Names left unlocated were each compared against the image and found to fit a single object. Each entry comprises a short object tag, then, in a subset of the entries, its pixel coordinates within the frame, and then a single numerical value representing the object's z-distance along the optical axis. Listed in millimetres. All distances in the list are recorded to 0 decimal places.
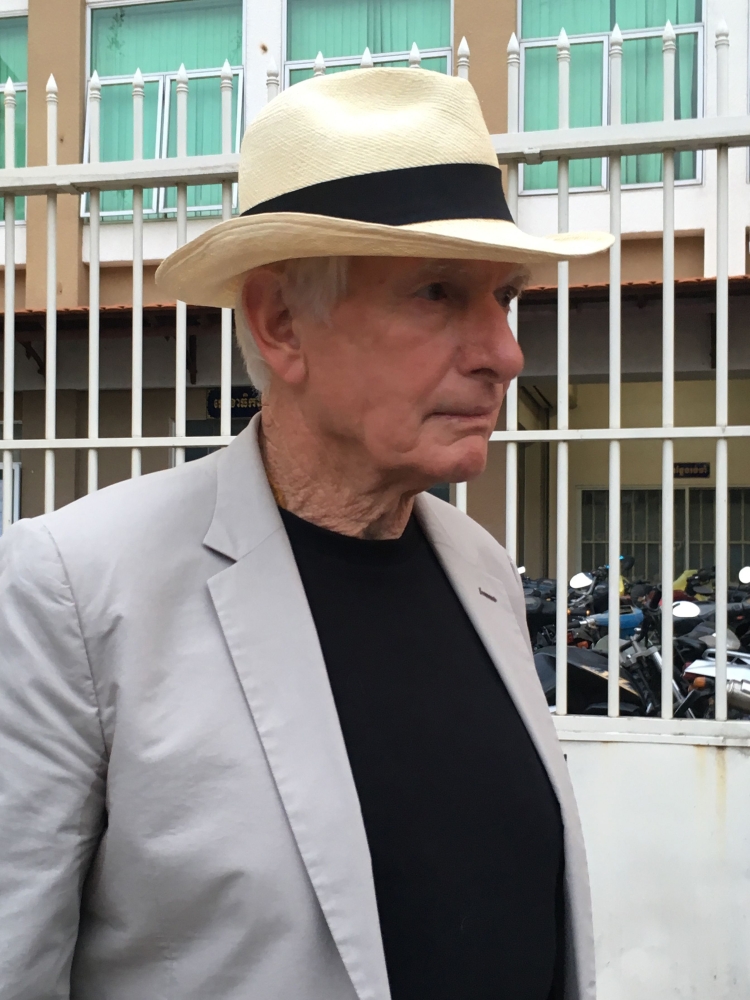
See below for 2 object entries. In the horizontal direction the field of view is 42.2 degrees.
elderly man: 1060
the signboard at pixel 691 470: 11781
